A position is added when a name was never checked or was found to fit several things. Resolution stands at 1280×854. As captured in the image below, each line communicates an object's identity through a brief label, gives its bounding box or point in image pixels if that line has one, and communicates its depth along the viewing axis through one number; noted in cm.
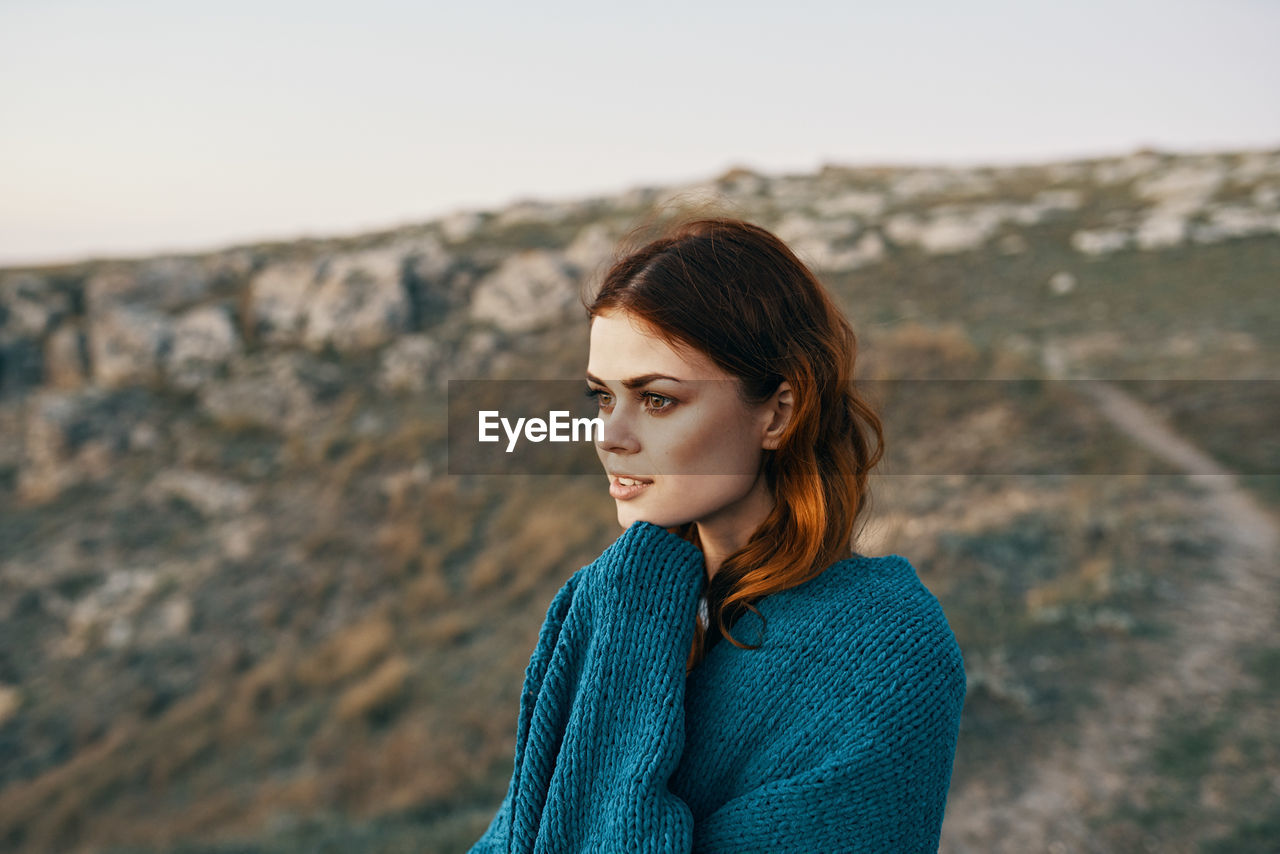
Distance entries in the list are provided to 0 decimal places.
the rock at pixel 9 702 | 1084
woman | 139
